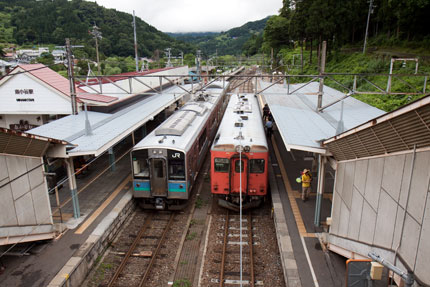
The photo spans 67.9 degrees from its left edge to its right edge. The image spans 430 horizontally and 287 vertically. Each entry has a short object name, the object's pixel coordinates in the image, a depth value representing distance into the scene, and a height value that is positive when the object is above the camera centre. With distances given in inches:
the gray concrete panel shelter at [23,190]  301.1 -132.2
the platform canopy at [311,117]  370.0 -95.4
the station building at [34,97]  667.4 -86.5
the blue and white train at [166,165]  425.1 -147.7
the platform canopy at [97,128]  390.3 -107.0
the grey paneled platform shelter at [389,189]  174.9 -90.8
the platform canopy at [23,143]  290.7 -84.4
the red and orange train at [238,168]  422.0 -147.2
